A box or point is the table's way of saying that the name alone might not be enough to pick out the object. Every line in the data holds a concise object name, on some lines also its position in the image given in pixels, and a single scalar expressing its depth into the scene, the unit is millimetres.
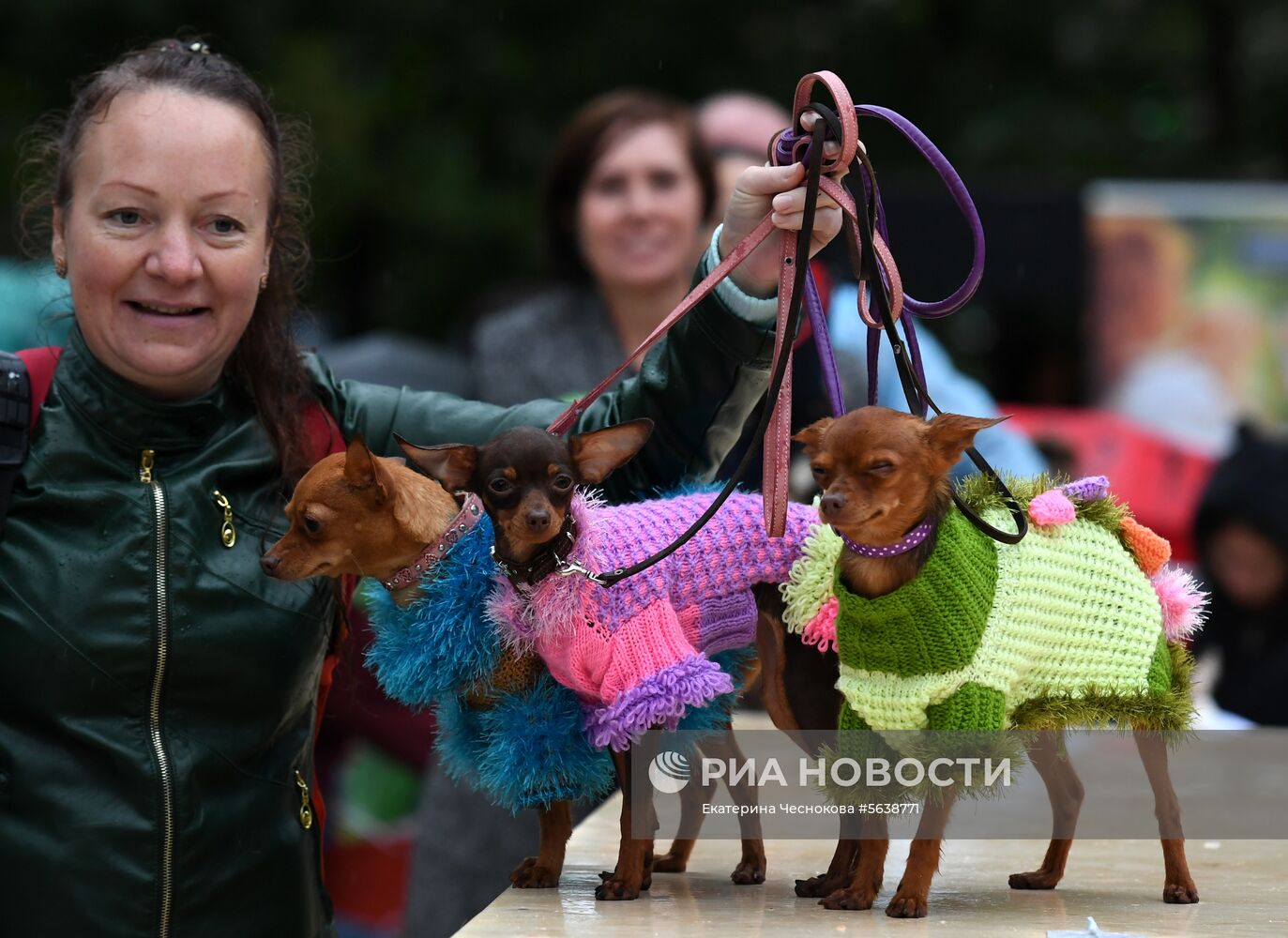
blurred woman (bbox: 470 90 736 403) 7687
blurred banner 15859
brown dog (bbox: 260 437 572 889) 4187
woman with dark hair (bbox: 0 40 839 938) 4492
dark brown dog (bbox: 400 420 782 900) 3998
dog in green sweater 3879
